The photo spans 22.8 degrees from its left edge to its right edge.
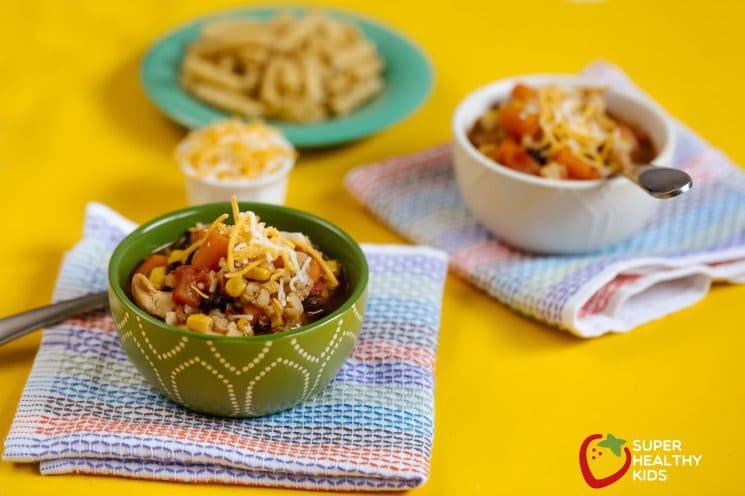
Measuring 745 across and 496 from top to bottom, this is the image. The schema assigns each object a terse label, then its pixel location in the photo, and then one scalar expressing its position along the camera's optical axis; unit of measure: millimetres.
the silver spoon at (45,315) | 992
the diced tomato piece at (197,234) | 968
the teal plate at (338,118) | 1217
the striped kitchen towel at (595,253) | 1055
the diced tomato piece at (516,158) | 1096
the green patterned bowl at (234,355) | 913
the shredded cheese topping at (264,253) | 936
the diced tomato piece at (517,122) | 1106
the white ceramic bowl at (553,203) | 1073
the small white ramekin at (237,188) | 1119
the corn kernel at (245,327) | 928
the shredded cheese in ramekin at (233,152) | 1126
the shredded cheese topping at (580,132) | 1091
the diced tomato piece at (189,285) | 934
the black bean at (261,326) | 935
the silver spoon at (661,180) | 1031
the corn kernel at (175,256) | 964
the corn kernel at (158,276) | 950
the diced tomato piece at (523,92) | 1140
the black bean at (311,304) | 951
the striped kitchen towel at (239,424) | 926
